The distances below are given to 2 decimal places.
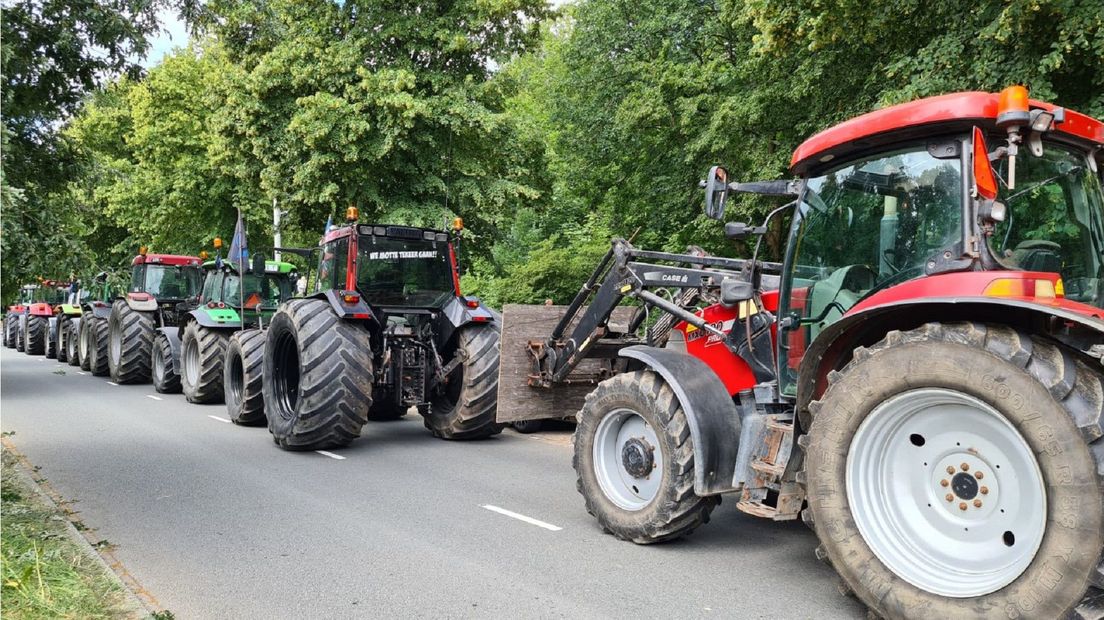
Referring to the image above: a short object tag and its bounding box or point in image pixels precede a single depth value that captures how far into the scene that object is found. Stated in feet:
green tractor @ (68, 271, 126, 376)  57.00
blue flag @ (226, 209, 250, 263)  41.81
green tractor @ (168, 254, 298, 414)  34.09
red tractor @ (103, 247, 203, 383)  51.06
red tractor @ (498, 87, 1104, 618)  10.72
